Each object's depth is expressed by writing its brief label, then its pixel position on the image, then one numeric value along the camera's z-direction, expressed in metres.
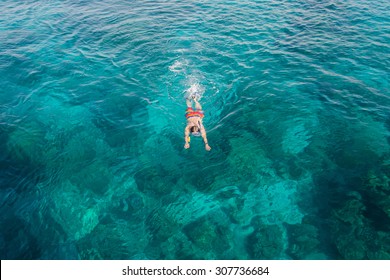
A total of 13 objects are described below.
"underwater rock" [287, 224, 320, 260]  12.15
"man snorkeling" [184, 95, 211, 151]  16.14
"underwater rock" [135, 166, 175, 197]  14.93
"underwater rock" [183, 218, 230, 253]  12.72
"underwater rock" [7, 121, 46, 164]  16.73
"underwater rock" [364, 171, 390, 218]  13.05
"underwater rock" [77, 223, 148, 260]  12.80
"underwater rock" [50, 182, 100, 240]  13.77
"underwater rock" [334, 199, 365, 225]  12.72
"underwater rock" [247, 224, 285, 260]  12.28
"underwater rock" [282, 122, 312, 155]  16.50
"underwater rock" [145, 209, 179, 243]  13.20
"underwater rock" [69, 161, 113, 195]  15.34
